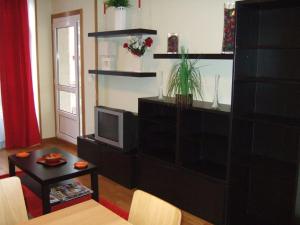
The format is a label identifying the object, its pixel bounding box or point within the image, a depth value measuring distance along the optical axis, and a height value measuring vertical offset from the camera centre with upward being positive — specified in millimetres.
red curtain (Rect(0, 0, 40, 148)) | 4848 -189
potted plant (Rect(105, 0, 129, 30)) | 3883 +639
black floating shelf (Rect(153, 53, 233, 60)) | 2875 +82
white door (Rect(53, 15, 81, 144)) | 5066 -191
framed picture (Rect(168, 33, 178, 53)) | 3404 +235
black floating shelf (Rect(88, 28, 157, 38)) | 3592 +369
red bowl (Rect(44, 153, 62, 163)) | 3101 -918
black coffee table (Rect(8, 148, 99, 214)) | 2717 -974
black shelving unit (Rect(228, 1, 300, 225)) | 2506 -410
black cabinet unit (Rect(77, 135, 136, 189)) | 3648 -1142
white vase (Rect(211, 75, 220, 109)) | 2933 -286
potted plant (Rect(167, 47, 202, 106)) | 3053 -177
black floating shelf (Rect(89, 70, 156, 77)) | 3719 -111
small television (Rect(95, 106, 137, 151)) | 3721 -753
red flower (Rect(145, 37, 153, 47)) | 3677 +253
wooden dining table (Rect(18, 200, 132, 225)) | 1588 -774
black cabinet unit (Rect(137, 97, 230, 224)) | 2910 -943
